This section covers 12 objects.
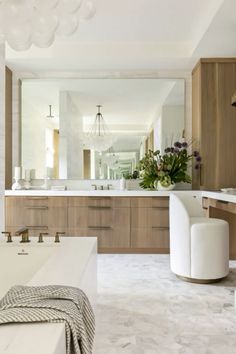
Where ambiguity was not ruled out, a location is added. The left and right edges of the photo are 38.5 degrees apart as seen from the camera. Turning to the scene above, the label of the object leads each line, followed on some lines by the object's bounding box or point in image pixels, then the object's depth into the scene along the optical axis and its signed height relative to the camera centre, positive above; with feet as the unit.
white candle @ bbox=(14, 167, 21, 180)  14.44 +0.09
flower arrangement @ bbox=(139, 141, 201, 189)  13.83 +0.36
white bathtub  2.69 -1.35
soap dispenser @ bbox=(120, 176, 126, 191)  14.75 -0.37
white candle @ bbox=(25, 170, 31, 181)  14.93 +0.01
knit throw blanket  3.05 -1.28
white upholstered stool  9.53 -2.07
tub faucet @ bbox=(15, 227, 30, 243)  6.72 -1.22
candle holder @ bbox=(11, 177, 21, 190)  14.19 -0.42
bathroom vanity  13.46 -1.59
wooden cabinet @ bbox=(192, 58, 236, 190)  13.69 +2.19
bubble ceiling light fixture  5.04 +2.51
